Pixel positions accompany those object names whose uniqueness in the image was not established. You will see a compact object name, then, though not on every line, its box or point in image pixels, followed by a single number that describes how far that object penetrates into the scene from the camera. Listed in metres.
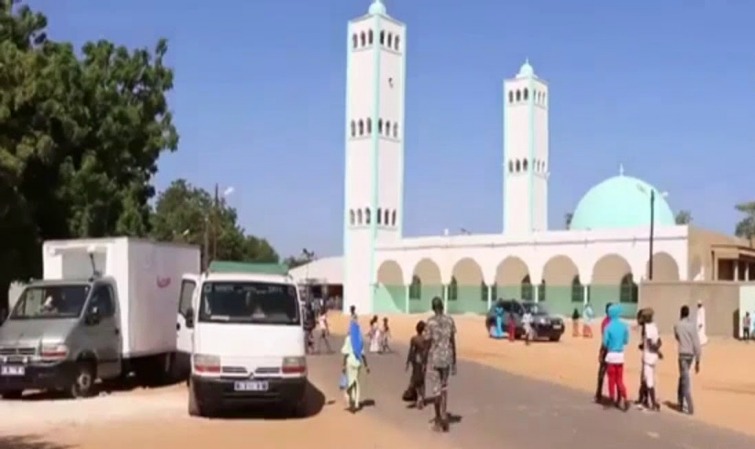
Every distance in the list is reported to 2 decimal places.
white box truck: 16.61
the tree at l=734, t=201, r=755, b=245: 88.69
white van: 14.22
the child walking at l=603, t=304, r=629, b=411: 16.12
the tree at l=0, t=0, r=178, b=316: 21.98
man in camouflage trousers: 13.66
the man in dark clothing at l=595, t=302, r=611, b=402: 16.52
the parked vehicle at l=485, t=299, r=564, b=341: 39.62
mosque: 61.59
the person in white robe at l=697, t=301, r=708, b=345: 21.47
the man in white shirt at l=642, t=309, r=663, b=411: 16.36
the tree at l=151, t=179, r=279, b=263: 68.75
